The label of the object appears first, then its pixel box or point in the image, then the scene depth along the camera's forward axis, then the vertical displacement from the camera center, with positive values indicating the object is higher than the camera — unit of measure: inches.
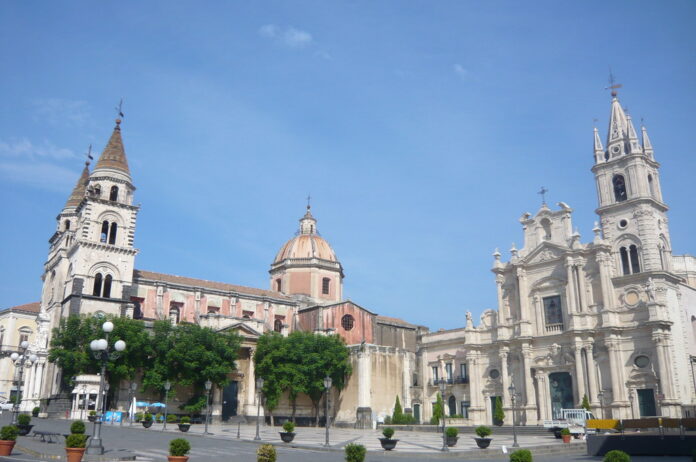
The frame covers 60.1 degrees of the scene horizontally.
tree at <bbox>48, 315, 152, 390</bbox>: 1579.7 +151.1
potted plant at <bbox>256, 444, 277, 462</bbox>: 489.7 -39.8
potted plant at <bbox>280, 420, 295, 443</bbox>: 1052.5 -51.5
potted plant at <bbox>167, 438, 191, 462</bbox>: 554.3 -41.6
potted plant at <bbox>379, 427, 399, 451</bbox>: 937.8 -60.1
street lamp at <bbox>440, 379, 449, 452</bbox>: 933.3 -65.1
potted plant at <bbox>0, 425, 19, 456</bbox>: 645.3 -35.9
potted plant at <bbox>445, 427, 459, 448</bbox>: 1053.2 -58.3
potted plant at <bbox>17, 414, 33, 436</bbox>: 948.6 -30.3
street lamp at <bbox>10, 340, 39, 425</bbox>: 944.3 +78.2
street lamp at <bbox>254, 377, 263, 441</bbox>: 1193.8 +37.7
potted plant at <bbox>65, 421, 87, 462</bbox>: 591.8 -40.2
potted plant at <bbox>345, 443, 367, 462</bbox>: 520.4 -43.1
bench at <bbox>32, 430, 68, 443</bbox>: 835.3 -41.3
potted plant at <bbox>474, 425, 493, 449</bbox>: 970.1 -56.5
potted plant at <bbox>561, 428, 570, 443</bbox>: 1084.5 -57.4
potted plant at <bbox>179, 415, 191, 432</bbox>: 1243.8 -43.6
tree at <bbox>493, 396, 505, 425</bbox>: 1711.4 -29.1
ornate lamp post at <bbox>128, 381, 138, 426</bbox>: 1479.3 -18.5
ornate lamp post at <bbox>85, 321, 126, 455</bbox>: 665.6 +25.2
